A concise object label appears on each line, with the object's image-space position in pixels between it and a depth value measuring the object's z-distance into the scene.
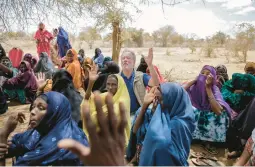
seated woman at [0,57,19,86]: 5.70
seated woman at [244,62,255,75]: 4.78
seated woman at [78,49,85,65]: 10.12
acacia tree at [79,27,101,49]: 31.92
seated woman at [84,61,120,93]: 4.74
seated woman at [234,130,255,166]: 2.19
